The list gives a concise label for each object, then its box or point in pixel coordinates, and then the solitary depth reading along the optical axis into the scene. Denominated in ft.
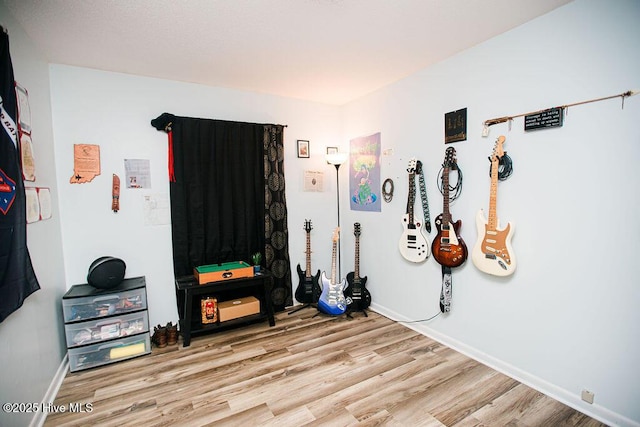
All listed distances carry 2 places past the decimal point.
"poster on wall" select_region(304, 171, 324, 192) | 11.62
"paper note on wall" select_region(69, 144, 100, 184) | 8.07
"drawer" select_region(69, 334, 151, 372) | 7.40
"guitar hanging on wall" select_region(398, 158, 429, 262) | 8.88
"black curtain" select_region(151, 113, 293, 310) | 9.29
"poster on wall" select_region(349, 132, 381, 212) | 10.63
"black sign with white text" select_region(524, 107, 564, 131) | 5.95
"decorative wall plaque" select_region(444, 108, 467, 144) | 7.70
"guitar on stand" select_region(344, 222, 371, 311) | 10.71
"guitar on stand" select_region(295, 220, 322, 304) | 11.21
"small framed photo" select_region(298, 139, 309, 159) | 11.39
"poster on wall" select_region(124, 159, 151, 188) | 8.75
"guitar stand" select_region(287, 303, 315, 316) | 10.92
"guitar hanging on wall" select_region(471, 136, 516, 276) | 6.65
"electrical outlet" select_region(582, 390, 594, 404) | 5.74
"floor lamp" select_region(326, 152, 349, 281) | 10.89
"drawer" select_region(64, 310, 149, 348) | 7.33
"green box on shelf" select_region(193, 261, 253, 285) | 8.73
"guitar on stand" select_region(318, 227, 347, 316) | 10.19
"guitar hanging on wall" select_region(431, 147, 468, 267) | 7.71
